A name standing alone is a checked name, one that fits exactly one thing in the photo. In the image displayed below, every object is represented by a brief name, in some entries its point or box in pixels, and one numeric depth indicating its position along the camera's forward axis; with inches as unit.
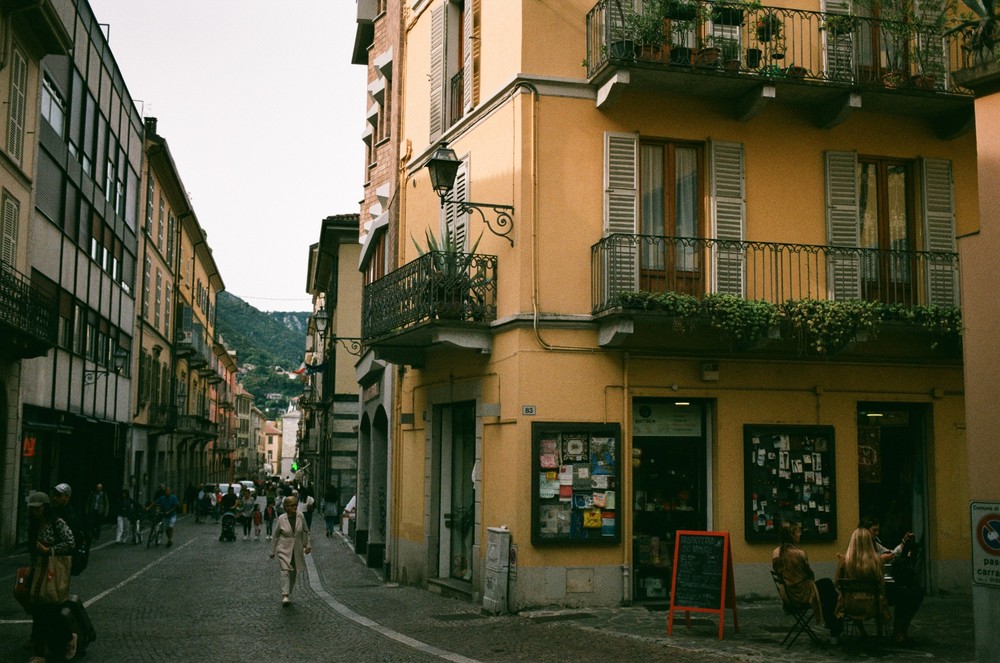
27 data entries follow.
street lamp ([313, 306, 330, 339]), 1096.2
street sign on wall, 331.6
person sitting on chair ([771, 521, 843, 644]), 425.4
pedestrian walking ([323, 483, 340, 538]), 1258.6
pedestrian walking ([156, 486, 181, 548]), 1119.6
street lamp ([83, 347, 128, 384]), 1149.1
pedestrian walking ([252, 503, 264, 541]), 1353.3
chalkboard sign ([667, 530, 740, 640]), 454.0
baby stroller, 1234.6
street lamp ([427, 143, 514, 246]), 570.9
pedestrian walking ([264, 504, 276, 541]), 1463.8
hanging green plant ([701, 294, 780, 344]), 535.2
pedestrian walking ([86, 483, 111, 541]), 1090.0
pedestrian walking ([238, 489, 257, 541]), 1323.8
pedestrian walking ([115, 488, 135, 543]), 1152.8
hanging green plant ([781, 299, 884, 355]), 547.2
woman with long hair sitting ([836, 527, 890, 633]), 412.2
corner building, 550.6
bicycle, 1109.8
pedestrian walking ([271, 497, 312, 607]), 605.3
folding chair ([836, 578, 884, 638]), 411.8
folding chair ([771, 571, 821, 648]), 425.7
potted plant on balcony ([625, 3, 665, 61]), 552.7
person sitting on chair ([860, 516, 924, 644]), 426.9
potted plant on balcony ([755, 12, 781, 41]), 575.8
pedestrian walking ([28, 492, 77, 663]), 398.3
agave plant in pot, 579.2
